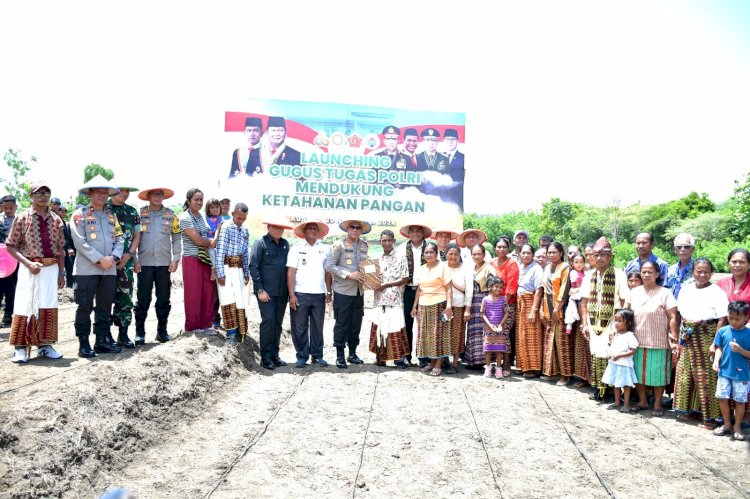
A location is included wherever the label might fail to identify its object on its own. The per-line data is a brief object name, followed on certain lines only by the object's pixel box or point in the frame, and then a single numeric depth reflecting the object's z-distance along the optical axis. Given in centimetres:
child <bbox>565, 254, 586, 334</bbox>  604
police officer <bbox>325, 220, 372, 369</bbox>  674
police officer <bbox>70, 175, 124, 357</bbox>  620
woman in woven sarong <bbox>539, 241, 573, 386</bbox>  621
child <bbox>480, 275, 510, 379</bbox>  651
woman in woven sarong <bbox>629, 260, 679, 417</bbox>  524
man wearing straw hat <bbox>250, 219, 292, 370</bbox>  652
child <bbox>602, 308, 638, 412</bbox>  534
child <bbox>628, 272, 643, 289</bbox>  539
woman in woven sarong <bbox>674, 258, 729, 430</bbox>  490
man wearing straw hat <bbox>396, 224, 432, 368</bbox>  691
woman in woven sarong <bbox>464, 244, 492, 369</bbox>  673
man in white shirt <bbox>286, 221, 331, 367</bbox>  662
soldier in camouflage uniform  662
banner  1084
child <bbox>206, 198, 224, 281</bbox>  681
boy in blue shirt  460
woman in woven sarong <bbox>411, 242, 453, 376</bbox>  659
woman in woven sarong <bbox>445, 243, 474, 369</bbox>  668
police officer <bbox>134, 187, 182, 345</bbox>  673
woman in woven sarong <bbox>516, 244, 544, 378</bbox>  654
